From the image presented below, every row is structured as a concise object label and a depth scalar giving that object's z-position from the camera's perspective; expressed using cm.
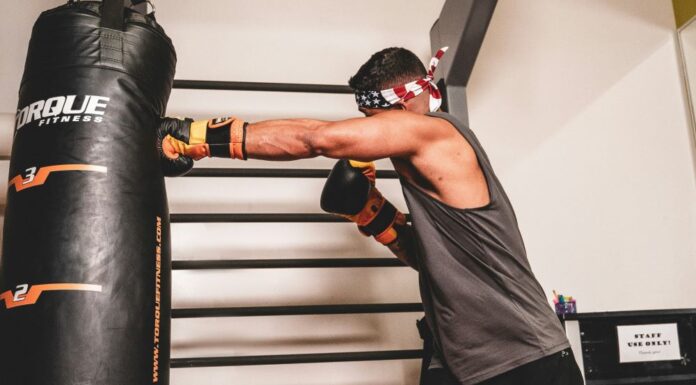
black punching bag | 117
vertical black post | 205
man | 145
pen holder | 208
